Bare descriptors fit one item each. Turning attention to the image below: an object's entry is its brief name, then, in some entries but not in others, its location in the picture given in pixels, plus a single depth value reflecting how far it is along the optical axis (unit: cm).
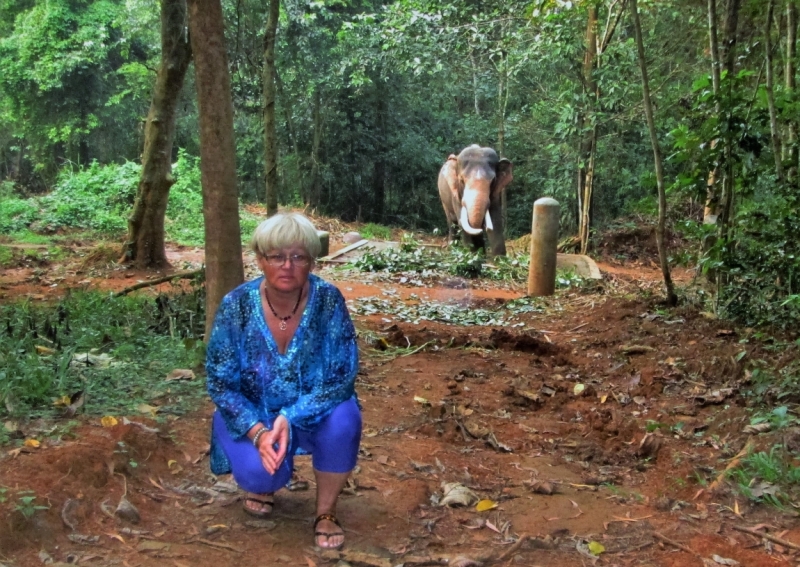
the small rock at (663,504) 348
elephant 1406
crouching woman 290
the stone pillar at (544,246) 1012
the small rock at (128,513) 306
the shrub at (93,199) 1617
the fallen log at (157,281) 700
